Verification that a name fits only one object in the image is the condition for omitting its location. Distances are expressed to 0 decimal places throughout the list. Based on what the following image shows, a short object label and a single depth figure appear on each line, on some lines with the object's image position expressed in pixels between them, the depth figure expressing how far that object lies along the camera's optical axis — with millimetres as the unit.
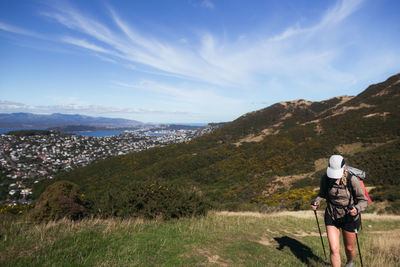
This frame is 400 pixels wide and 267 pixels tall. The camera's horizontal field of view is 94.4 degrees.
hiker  3150
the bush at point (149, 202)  6582
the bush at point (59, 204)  5953
